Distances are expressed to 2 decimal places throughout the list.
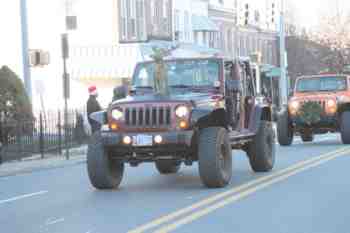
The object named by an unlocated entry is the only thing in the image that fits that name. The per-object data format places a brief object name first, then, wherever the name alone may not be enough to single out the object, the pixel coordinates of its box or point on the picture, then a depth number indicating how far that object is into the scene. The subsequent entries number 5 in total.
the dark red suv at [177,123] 13.57
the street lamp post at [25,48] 28.16
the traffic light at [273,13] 51.11
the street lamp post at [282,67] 47.09
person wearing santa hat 21.64
